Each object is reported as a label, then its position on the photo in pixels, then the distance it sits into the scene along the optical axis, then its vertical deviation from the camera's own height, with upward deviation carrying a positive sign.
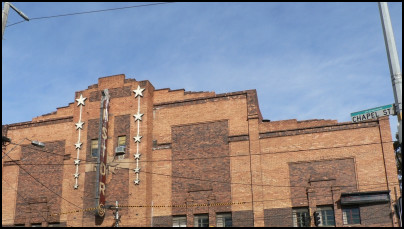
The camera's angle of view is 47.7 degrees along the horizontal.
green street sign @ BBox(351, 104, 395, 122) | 12.01 +3.31
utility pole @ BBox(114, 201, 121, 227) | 27.98 +1.49
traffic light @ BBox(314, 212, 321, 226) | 25.17 +0.95
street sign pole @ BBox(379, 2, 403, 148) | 11.16 +4.22
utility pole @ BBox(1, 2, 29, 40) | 16.70 +8.24
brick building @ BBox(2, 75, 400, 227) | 25.83 +4.46
